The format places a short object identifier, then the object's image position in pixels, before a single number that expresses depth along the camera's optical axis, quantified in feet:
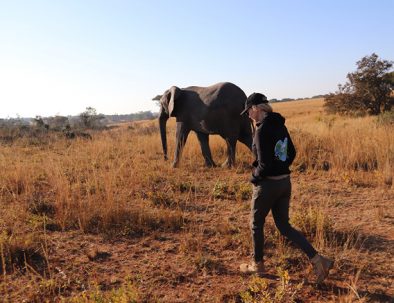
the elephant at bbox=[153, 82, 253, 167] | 26.78
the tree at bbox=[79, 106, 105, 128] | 111.60
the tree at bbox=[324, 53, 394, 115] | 73.61
